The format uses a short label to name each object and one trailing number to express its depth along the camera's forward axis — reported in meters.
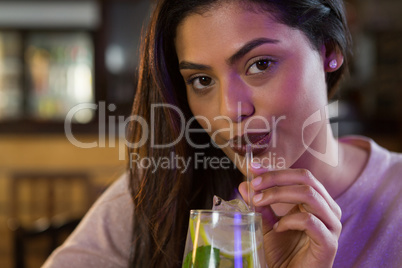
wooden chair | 0.71
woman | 0.44
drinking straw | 0.39
